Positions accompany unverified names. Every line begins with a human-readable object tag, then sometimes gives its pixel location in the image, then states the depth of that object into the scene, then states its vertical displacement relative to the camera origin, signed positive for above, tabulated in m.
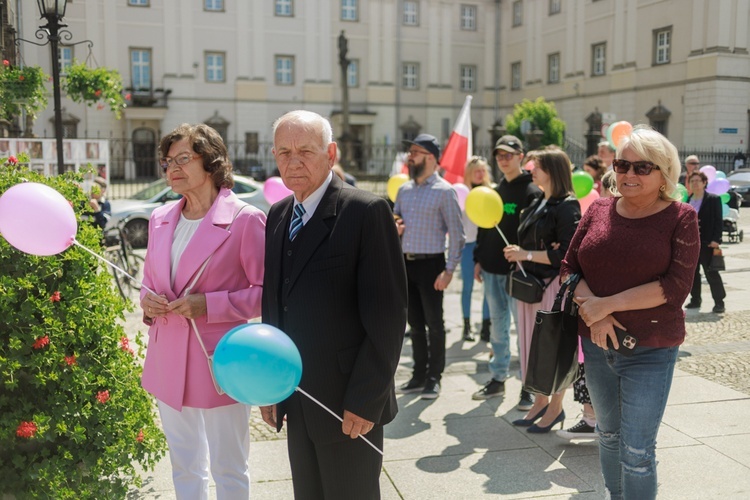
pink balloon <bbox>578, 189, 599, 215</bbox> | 6.72 -0.38
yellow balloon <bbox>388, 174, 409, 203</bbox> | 8.35 -0.30
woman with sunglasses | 3.00 -0.55
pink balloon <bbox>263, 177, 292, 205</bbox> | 7.96 -0.36
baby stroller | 15.52 -1.48
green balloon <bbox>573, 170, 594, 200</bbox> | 6.76 -0.24
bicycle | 10.09 -1.52
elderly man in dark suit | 2.62 -0.55
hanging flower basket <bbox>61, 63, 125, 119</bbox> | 10.39 +1.07
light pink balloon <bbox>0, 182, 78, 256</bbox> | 2.80 -0.25
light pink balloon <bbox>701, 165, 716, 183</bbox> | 10.02 -0.19
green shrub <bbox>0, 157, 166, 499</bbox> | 3.15 -1.02
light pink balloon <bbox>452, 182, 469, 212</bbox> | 7.83 -0.38
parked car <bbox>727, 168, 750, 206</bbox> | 19.16 -0.66
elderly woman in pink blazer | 3.10 -0.62
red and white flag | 9.53 +0.10
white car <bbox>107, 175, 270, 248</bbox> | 15.03 -1.04
